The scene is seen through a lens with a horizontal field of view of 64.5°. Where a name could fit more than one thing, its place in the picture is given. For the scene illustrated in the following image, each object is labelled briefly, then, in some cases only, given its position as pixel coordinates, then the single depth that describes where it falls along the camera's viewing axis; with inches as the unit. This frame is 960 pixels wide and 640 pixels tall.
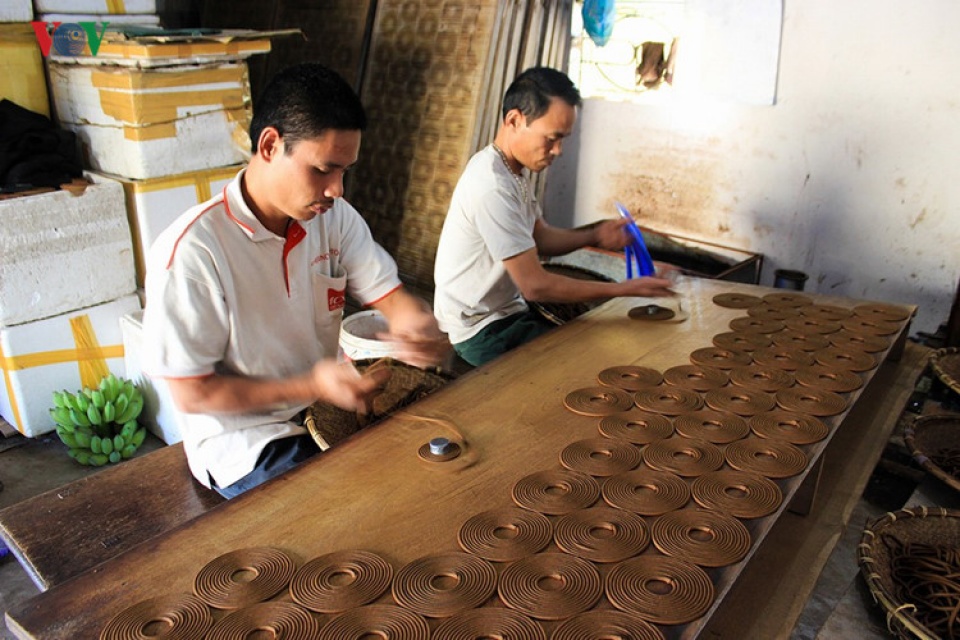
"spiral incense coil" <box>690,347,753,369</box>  83.7
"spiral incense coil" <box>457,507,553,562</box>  53.3
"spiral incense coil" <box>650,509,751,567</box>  53.9
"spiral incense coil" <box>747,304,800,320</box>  97.5
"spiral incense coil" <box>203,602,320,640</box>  46.1
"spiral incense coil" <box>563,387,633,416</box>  73.0
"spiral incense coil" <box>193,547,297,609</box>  48.7
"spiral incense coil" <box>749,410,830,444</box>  69.6
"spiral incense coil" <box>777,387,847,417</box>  74.4
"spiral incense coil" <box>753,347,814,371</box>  84.0
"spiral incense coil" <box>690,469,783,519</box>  59.1
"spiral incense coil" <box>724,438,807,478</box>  64.4
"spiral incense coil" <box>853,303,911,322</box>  97.5
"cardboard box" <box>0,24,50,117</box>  124.3
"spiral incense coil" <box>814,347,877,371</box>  83.7
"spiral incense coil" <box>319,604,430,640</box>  46.2
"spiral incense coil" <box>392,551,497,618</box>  48.4
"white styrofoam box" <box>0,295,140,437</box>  120.9
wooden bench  65.4
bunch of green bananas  121.6
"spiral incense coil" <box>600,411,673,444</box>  68.7
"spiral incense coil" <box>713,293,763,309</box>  102.0
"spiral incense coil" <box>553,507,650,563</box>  53.7
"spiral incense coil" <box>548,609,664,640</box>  46.7
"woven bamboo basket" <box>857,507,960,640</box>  68.1
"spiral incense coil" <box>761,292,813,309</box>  102.0
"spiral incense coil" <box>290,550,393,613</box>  48.6
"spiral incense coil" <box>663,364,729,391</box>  78.5
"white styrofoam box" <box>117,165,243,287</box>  125.3
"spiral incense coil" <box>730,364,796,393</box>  78.8
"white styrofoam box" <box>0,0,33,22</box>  120.9
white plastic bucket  123.1
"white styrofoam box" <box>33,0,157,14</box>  126.3
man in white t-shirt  98.7
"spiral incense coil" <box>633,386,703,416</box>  73.6
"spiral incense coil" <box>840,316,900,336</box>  93.0
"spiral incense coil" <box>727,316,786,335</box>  93.2
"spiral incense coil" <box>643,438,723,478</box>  64.0
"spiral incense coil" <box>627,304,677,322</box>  98.0
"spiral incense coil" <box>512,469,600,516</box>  58.4
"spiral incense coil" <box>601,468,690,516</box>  58.9
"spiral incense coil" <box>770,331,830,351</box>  88.9
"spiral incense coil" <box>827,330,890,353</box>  88.7
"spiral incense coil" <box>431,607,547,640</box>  46.3
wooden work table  49.6
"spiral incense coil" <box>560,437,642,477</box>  63.7
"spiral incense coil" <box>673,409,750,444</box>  69.0
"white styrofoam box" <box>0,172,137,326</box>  116.0
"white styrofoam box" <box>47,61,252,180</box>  120.7
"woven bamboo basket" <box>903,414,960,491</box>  93.8
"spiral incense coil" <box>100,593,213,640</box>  45.9
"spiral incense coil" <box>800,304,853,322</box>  97.7
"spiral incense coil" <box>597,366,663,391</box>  78.3
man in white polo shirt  65.7
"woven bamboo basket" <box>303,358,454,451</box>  76.2
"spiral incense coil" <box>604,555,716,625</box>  48.8
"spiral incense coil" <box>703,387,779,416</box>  74.1
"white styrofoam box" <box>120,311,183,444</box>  126.0
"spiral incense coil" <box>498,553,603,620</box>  48.6
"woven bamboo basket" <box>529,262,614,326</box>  112.5
